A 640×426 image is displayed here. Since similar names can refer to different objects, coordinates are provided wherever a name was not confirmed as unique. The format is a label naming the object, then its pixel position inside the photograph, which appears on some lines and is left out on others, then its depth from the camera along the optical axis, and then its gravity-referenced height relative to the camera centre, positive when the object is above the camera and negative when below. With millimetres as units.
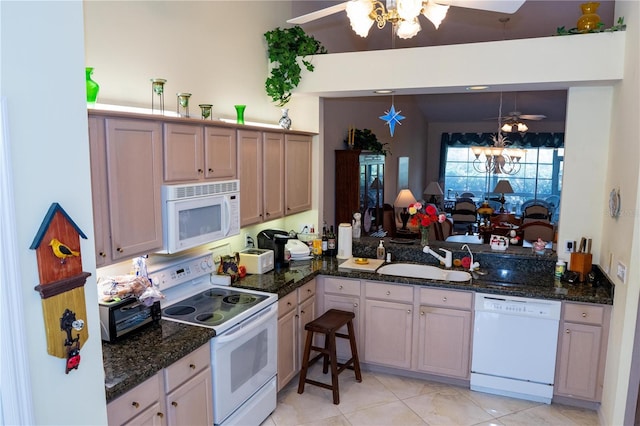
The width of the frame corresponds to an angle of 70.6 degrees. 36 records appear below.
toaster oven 2273 -837
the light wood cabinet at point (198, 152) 2666 +38
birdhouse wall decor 1404 -405
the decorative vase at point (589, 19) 3207 +1023
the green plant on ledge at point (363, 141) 6344 +275
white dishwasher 3354 -1385
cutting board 3934 -928
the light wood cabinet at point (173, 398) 2006 -1164
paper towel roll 4305 -769
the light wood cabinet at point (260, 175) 3426 -128
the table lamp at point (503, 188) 9066 -515
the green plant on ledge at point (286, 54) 4070 +944
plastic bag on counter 2430 -719
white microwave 2656 -353
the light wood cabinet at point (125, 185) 2191 -146
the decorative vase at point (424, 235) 4130 -674
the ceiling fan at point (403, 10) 2162 +748
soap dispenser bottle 4230 -849
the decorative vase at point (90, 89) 2225 +336
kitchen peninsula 2133 -950
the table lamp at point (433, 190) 9167 -584
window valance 10375 +541
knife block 3465 -773
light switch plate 2886 -703
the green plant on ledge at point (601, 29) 3123 +944
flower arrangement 4082 -485
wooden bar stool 3404 -1443
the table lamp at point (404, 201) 7070 -631
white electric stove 2650 -1025
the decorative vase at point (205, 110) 3197 +341
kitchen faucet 3973 -835
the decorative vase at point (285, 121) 4152 +350
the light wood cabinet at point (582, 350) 3234 -1356
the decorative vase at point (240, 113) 3489 +351
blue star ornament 3484 +328
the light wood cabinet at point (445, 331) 3559 -1354
